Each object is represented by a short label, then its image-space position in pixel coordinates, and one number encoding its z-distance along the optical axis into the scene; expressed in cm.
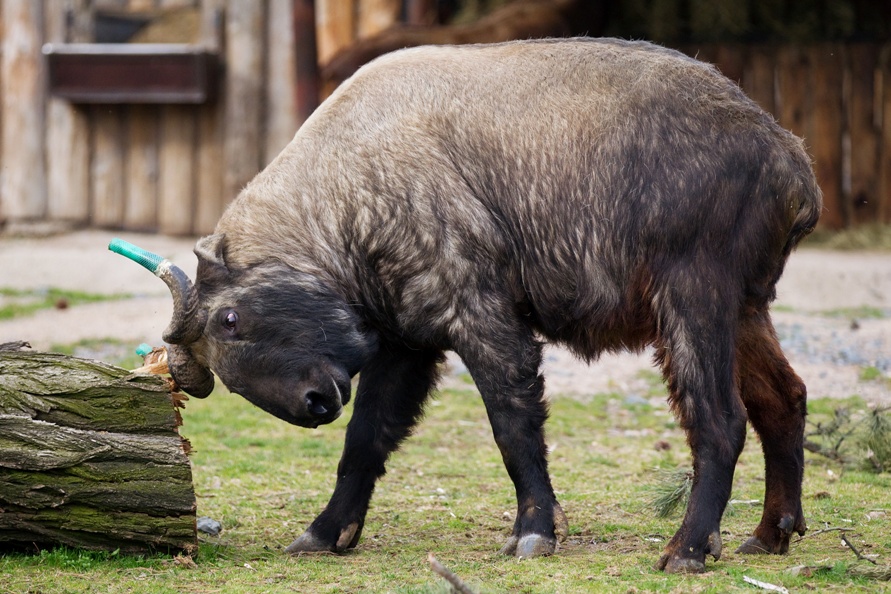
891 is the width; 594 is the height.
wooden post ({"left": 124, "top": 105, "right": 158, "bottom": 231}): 2783
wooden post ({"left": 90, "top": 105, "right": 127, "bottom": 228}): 2802
